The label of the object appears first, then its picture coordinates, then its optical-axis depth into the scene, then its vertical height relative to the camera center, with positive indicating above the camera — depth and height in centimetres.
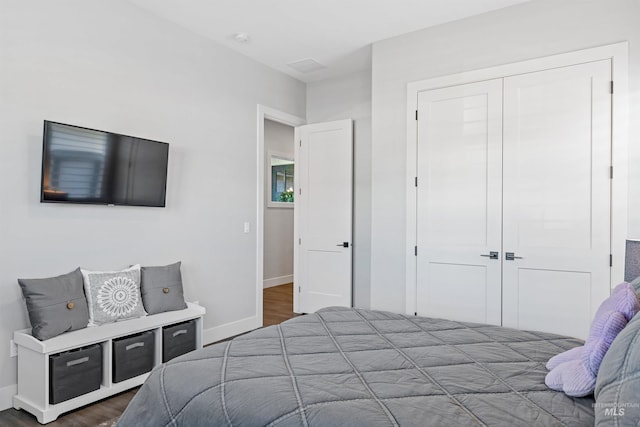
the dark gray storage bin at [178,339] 312 -100
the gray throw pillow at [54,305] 251 -60
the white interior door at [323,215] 484 -2
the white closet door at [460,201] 344 +13
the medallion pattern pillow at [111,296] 283 -61
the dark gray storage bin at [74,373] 246 -102
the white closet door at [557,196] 303 +16
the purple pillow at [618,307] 132 -30
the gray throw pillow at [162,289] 319 -62
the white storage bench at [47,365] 244 -97
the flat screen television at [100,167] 273 +32
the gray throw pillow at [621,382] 98 -43
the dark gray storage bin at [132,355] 279 -102
